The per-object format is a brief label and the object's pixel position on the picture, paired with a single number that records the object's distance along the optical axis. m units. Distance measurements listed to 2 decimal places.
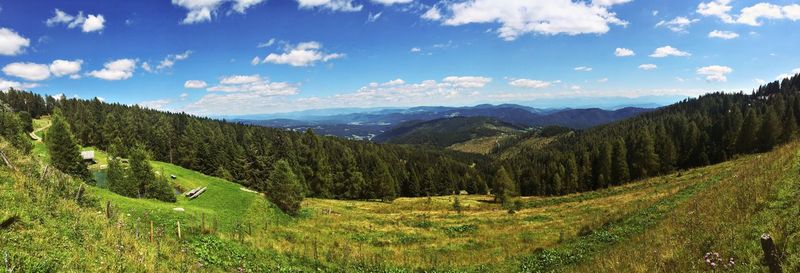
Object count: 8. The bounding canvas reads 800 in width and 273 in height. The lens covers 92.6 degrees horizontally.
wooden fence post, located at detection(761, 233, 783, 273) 6.99
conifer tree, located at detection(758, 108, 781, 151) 81.62
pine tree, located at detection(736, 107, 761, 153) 85.56
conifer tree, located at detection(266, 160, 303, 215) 43.84
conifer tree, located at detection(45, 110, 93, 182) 52.12
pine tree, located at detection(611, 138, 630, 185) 96.81
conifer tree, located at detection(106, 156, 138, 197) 42.98
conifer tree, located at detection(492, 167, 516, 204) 80.62
